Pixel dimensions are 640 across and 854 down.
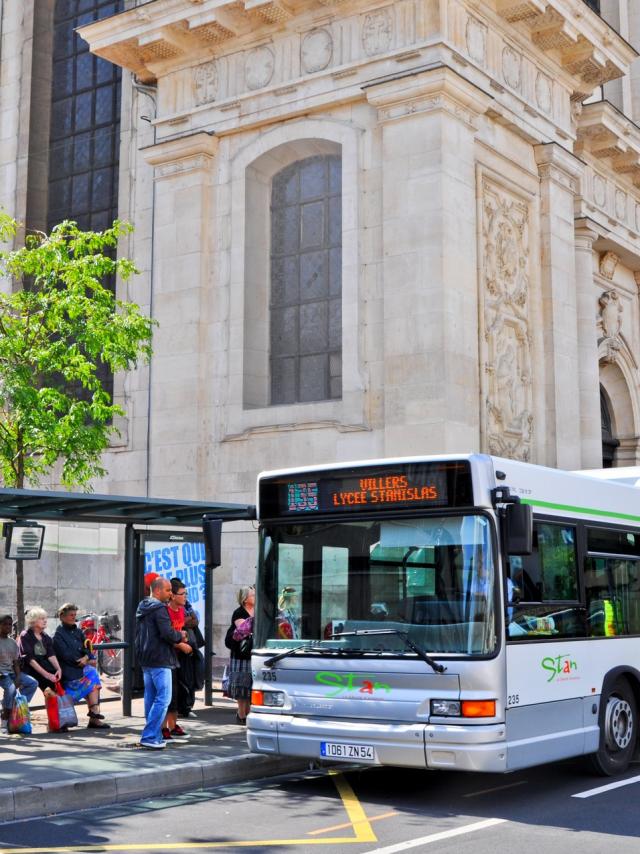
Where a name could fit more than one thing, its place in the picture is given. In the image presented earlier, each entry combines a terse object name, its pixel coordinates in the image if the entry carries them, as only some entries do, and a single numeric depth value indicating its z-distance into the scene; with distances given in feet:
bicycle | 55.70
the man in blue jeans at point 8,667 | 39.68
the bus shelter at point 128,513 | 38.40
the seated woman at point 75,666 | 40.93
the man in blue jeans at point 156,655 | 35.73
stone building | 59.77
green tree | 48.47
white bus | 28.09
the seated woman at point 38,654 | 40.63
